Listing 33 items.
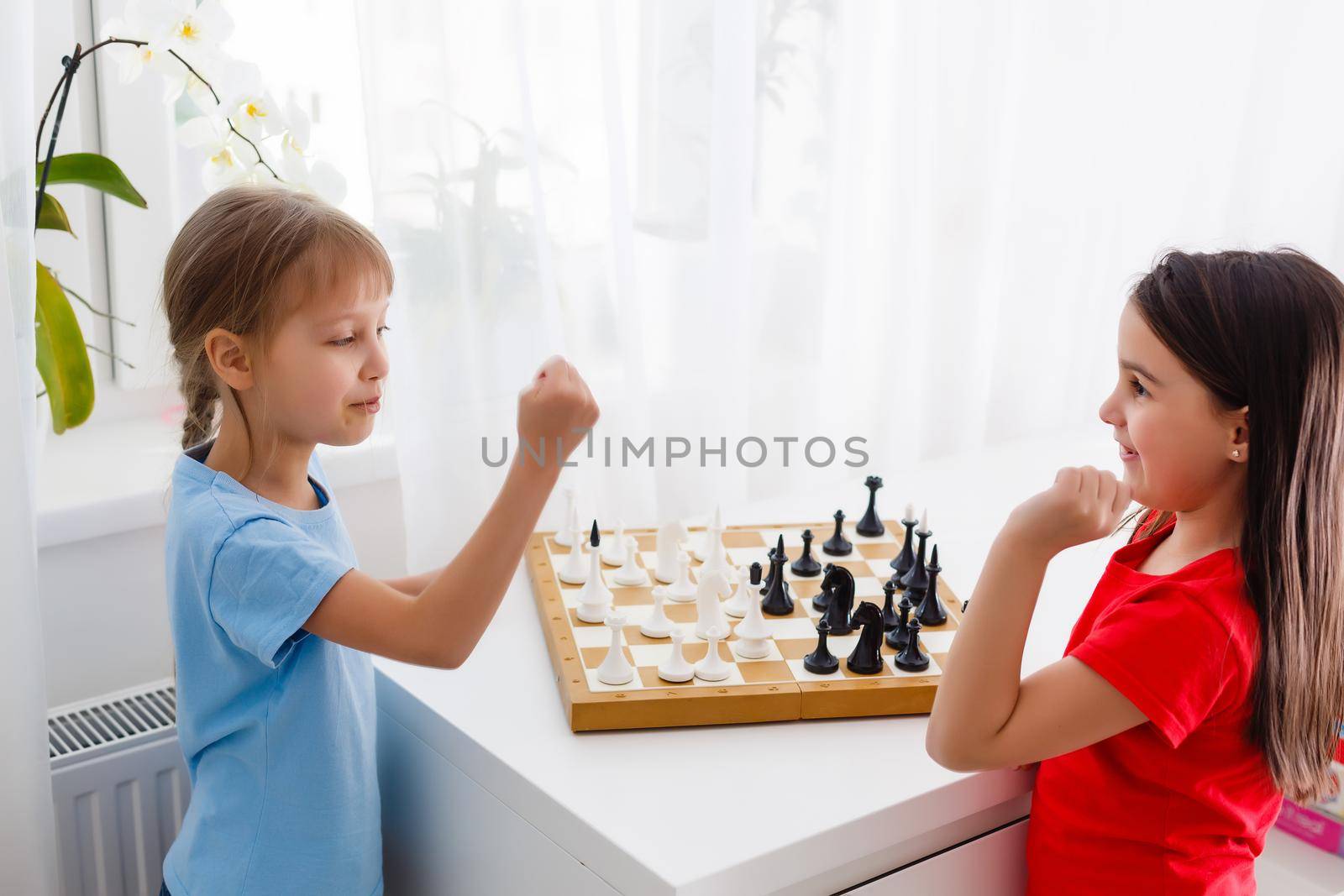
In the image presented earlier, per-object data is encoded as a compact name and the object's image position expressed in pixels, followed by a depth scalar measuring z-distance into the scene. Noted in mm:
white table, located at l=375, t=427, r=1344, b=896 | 949
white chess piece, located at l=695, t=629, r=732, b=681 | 1125
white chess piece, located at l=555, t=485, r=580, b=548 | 1377
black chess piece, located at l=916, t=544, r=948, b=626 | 1247
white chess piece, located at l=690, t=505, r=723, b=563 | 1345
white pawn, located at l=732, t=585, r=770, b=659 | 1177
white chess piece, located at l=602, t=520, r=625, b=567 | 1373
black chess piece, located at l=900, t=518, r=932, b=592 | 1323
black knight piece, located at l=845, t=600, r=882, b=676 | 1144
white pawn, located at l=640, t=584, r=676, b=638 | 1199
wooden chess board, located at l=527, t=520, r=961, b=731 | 1095
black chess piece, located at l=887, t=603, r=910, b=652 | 1194
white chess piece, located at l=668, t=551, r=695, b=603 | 1297
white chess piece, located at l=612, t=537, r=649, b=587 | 1318
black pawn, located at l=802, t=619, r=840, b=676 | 1146
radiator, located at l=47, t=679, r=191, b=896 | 1343
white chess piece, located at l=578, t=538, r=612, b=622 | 1239
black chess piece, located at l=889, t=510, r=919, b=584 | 1354
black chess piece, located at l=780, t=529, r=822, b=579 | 1355
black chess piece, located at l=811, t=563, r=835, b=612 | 1275
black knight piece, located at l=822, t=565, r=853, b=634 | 1214
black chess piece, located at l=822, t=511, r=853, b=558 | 1413
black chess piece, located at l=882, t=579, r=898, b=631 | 1229
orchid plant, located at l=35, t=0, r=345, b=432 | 1121
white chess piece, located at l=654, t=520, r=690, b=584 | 1337
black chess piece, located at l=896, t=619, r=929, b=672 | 1156
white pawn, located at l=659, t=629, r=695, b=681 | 1120
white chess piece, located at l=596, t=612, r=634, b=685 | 1112
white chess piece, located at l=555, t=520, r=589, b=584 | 1328
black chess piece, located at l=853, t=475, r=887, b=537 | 1464
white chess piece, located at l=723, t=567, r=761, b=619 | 1242
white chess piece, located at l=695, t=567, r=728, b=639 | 1200
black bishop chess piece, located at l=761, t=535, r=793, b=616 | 1263
